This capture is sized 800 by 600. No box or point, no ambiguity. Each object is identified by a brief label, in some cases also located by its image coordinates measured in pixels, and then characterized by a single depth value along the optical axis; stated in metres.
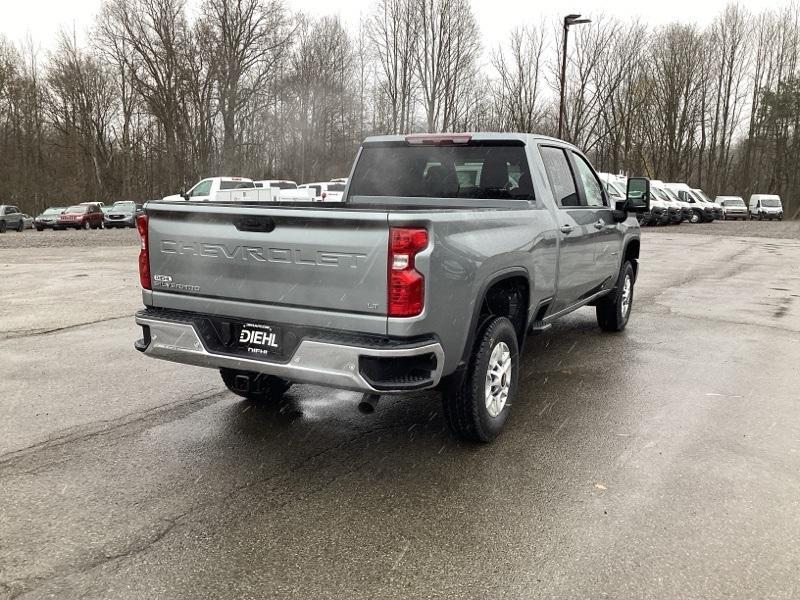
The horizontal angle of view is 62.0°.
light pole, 29.80
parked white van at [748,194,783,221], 49.28
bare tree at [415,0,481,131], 41.19
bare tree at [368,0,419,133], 41.53
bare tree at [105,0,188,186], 38.91
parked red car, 33.94
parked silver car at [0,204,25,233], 33.28
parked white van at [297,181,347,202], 28.78
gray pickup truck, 3.28
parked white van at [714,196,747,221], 47.84
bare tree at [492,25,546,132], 45.66
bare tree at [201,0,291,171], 39.62
